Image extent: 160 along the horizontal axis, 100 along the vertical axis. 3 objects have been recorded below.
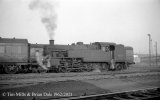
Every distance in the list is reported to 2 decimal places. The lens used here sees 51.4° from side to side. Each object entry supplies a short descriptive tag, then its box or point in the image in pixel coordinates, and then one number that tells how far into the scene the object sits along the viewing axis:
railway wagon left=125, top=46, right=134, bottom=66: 24.17
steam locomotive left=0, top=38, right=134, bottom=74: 17.28
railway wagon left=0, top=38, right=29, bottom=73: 16.80
